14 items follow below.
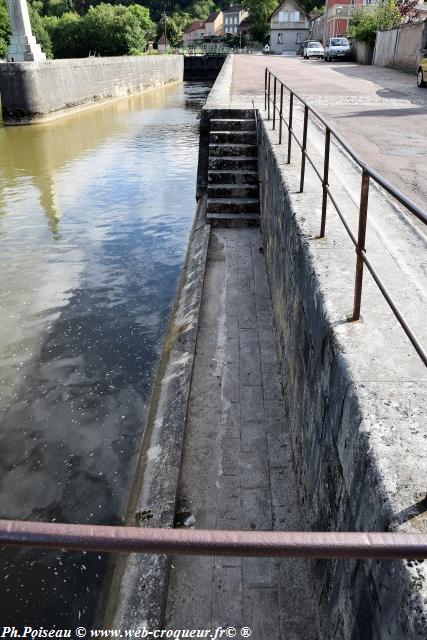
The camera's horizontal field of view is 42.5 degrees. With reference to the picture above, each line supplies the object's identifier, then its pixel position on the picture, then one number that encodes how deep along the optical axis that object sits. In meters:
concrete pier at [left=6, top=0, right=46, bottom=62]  29.64
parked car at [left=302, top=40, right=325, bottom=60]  40.62
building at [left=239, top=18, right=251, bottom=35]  102.03
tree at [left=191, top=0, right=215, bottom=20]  128.25
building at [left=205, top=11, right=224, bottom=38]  119.19
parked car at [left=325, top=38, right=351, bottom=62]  36.16
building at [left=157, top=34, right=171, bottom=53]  92.94
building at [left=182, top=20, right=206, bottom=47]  121.83
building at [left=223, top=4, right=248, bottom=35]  121.94
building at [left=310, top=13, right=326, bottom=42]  68.00
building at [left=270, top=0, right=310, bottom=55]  80.06
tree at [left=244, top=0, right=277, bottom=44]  91.44
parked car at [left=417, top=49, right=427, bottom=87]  16.66
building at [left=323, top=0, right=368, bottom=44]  56.69
